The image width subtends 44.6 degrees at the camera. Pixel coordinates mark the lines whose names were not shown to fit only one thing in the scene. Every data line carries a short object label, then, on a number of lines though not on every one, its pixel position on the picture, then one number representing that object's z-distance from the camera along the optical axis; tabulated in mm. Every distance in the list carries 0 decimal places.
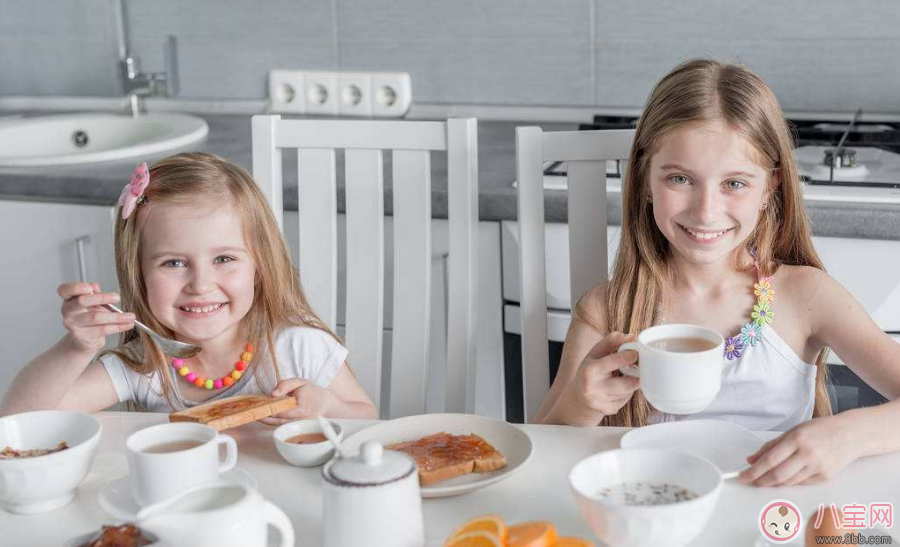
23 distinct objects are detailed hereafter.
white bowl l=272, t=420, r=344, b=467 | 1215
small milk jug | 895
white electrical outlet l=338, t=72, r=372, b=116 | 2586
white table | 1080
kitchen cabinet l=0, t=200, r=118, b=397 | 2207
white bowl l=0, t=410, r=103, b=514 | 1112
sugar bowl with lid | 965
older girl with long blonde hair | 1484
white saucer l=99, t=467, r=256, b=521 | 1102
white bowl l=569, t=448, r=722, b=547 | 929
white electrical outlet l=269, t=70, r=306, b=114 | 2631
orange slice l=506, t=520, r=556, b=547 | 949
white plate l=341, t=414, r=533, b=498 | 1189
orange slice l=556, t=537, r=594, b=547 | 979
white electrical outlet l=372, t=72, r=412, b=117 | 2568
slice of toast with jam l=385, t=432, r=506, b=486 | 1170
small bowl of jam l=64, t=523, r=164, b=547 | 930
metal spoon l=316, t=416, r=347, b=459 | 1031
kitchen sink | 2553
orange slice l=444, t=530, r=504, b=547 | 953
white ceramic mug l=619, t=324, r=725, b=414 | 1125
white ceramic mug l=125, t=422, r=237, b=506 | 1069
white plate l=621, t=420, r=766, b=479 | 1206
